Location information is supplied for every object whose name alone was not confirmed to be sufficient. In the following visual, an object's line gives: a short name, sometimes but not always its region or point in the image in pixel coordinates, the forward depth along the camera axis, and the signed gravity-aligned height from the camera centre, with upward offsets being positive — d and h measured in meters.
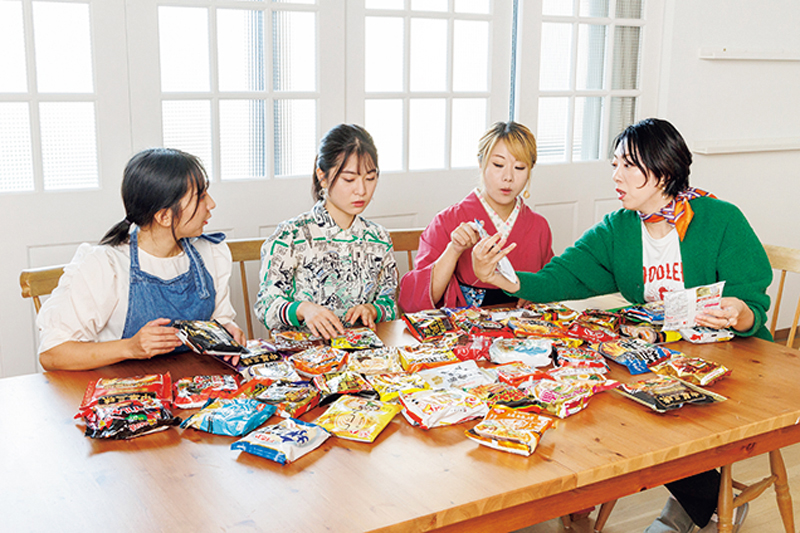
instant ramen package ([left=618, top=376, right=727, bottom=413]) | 1.31 -0.49
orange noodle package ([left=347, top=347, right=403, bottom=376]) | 1.47 -0.48
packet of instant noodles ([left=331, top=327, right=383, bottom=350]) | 1.62 -0.49
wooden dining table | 0.98 -0.52
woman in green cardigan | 1.83 -0.30
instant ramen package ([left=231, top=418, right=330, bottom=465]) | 1.11 -0.50
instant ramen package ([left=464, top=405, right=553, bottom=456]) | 1.15 -0.50
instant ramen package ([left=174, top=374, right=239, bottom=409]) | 1.31 -0.50
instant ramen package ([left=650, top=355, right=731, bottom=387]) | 1.45 -0.49
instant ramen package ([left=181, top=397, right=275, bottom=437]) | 1.20 -0.49
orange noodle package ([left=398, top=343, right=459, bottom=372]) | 1.49 -0.49
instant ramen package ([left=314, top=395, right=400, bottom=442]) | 1.20 -0.50
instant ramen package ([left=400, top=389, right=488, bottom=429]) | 1.24 -0.49
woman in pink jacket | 2.15 -0.31
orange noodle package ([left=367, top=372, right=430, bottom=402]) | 1.34 -0.49
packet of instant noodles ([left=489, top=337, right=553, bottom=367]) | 1.54 -0.48
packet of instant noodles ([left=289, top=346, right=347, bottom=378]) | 1.48 -0.49
